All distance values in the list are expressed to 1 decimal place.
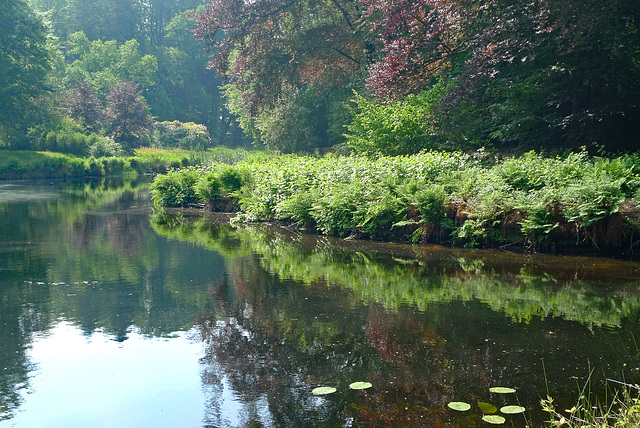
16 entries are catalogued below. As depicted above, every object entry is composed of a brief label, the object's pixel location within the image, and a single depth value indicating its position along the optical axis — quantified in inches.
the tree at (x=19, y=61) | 1624.0
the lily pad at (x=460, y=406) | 167.2
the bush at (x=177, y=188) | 781.3
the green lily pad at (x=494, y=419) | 158.4
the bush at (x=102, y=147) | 1616.6
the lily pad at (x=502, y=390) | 177.9
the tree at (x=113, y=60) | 2541.8
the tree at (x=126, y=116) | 1863.9
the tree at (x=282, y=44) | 940.6
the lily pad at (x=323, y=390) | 180.3
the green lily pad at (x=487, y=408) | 166.6
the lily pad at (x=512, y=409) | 163.2
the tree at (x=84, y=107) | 1804.9
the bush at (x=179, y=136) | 2105.1
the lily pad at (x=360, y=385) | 183.3
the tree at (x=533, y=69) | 496.4
